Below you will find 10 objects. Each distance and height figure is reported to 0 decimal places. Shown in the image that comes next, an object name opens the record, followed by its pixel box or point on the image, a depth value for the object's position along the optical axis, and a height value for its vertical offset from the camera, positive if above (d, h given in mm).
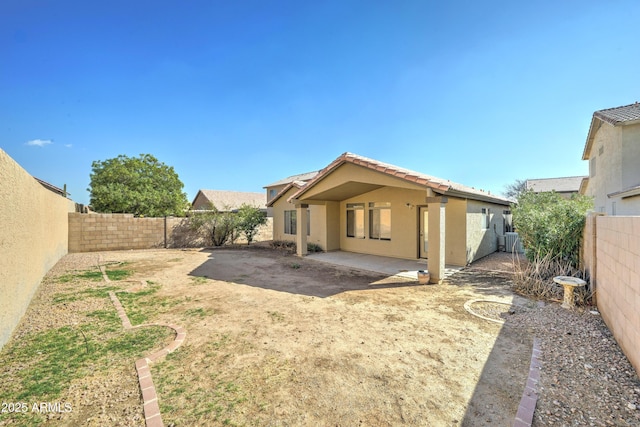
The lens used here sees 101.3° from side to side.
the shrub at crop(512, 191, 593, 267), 7809 -541
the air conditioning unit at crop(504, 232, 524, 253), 15297 -1559
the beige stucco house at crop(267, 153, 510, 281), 8695 -69
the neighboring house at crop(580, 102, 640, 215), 10816 +2535
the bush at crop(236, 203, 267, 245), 18969 -451
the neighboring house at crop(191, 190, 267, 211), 43594 +2827
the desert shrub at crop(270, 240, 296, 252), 16250 -2032
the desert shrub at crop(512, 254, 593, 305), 6402 -1844
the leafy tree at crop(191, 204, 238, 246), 18578 -655
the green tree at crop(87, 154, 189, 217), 27773 +3091
